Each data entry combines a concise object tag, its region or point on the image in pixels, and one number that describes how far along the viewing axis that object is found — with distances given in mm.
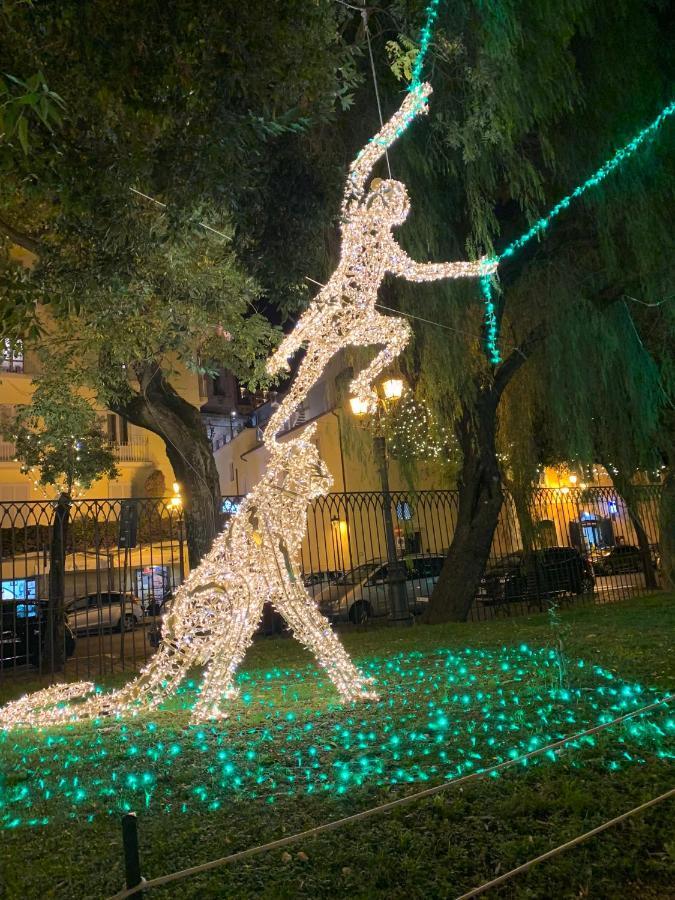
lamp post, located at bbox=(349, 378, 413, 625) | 8992
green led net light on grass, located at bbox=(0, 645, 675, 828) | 3314
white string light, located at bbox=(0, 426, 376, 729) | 4895
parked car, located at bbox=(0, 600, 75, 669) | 8314
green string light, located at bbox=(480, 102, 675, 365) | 7527
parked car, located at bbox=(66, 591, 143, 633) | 13962
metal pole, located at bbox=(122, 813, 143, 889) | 1786
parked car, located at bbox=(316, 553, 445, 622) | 11750
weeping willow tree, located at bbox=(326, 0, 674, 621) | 6719
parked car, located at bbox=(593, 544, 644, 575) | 14203
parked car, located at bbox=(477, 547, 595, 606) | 12141
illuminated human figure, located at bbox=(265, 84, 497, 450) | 4922
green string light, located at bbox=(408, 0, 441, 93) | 6219
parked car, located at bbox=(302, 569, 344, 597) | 9873
